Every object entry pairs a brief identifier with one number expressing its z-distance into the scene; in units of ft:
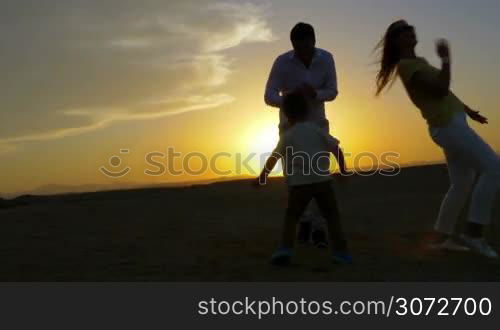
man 19.94
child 17.60
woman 18.49
